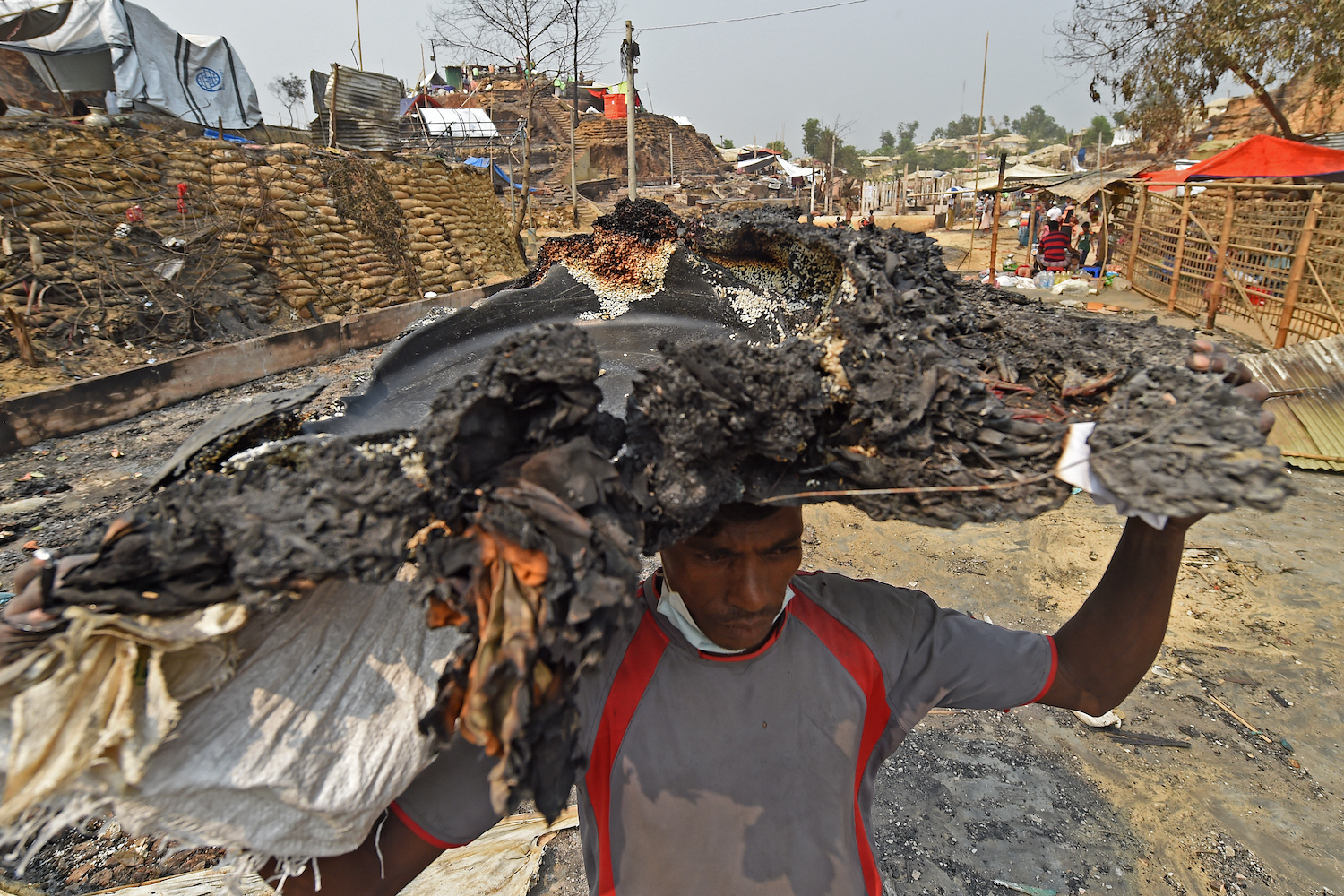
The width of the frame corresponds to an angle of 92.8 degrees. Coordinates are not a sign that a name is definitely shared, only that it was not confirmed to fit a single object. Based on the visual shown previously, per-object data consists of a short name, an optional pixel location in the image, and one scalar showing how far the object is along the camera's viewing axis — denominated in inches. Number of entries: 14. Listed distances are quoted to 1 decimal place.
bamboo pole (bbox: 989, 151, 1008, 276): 488.0
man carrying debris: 46.4
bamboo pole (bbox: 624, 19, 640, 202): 556.4
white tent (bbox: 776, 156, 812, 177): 1413.8
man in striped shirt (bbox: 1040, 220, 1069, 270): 487.2
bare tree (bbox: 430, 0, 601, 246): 565.3
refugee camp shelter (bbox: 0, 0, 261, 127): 427.2
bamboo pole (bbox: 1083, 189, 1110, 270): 518.6
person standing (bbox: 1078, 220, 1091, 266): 598.2
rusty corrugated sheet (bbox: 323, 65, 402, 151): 553.6
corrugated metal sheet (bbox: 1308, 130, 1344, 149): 499.1
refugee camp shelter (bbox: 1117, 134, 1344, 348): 253.8
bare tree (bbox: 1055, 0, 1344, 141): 419.5
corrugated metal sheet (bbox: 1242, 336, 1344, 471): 199.3
